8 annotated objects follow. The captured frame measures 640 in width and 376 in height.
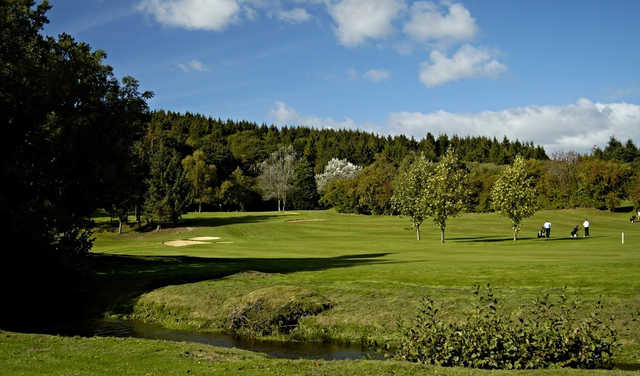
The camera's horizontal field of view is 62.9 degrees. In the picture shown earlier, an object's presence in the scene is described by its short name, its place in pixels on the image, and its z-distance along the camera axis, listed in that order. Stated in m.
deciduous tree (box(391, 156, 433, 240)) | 56.20
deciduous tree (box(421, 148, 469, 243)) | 52.69
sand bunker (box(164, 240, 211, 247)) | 54.44
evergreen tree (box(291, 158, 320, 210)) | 128.50
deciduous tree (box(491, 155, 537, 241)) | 51.78
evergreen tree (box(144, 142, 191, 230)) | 71.44
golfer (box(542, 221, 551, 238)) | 53.27
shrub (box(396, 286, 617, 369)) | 12.74
